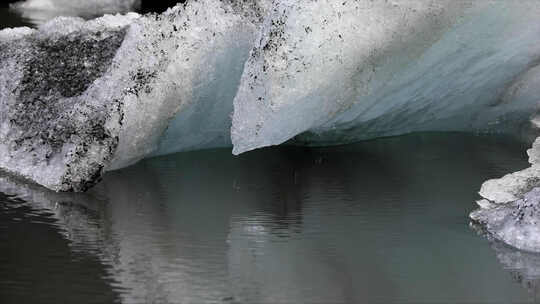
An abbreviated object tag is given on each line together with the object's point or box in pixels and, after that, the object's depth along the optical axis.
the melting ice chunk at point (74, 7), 18.59
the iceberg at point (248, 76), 6.01
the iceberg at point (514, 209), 5.04
